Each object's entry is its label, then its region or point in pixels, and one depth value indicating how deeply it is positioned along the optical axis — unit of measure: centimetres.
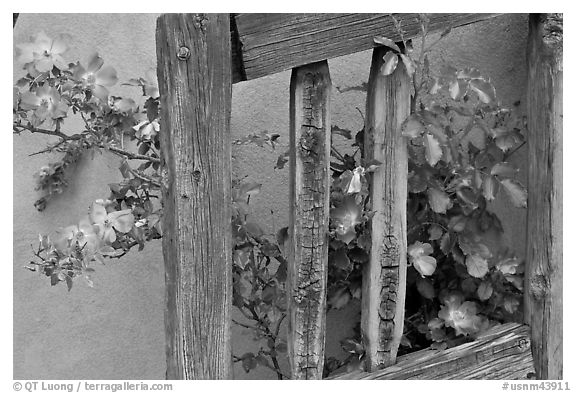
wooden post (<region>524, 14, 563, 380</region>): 334
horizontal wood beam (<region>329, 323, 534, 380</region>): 329
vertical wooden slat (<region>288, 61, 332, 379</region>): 313
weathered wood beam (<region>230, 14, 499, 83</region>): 308
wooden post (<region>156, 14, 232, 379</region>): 305
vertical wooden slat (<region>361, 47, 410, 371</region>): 320
